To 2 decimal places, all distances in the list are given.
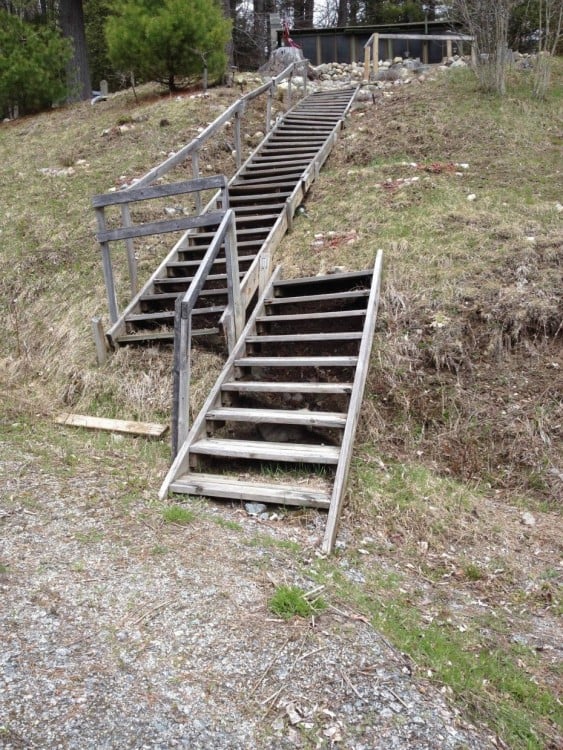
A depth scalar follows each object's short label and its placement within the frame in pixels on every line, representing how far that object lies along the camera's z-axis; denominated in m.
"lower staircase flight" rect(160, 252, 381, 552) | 4.07
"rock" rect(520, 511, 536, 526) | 4.08
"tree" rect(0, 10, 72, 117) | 13.39
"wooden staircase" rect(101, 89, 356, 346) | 6.30
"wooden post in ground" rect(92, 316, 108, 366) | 5.93
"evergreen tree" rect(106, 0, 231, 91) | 12.30
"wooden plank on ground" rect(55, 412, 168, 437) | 5.12
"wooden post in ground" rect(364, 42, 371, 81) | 15.15
